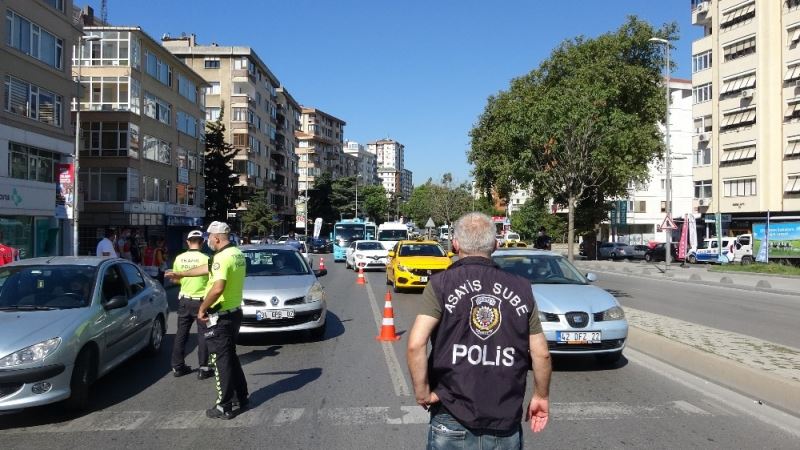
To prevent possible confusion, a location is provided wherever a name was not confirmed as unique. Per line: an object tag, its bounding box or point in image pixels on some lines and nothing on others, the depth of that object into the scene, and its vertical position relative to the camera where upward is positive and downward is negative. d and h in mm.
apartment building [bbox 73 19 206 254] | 40344 +6372
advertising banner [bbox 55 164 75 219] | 21500 +1560
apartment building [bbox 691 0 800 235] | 44781 +9170
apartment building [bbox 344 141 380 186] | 164725 +19263
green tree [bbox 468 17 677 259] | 17078 +3778
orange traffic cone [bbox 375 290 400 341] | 10388 -1528
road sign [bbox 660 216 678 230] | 30781 +474
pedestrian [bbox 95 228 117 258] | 16344 -410
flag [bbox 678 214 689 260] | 37156 -52
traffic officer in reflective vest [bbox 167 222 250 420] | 5977 -846
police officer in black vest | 2900 -539
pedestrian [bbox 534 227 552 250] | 22312 -220
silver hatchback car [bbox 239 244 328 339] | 9633 -1012
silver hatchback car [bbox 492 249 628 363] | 8039 -1080
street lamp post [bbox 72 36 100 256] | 22986 +1831
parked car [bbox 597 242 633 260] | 51000 -1308
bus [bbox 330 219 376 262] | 42250 +6
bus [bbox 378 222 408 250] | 37462 +66
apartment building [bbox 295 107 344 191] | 109250 +15601
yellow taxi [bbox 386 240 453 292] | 18625 -850
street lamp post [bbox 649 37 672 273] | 32688 +2744
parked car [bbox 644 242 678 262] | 47062 -1372
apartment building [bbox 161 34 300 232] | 67312 +14217
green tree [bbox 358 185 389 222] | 119000 +5779
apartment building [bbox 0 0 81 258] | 26844 +4931
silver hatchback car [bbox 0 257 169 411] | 5680 -918
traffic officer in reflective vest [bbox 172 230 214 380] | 7805 -838
